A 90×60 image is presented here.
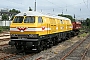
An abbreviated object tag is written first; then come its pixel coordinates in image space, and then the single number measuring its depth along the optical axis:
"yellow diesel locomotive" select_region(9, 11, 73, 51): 9.18
